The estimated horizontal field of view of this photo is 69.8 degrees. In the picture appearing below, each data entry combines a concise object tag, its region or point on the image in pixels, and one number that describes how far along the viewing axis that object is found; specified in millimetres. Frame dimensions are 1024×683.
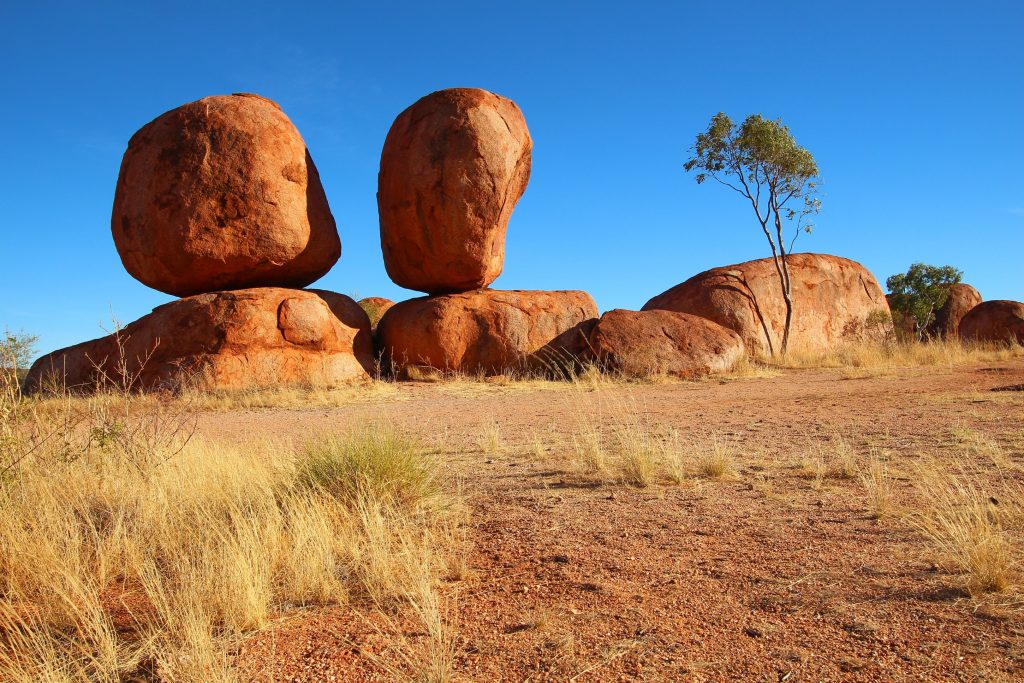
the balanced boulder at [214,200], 11820
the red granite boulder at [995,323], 17844
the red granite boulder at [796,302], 15516
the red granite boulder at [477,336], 13297
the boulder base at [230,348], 11188
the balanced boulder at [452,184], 12625
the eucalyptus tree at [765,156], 17359
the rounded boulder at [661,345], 12820
